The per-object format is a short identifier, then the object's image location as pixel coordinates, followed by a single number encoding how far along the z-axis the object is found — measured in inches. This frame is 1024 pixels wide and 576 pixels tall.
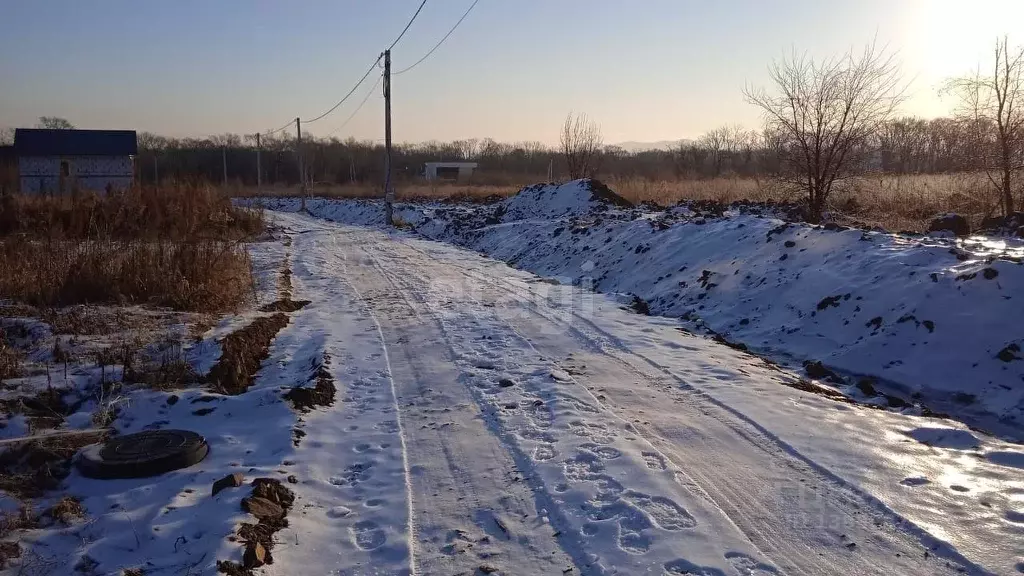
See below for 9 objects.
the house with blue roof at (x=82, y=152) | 1942.7
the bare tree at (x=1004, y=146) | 512.1
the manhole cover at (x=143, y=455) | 174.2
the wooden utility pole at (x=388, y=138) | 1172.1
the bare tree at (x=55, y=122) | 3265.5
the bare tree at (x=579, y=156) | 1428.4
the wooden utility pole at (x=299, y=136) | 2016.5
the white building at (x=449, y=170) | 3312.0
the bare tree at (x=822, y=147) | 563.8
